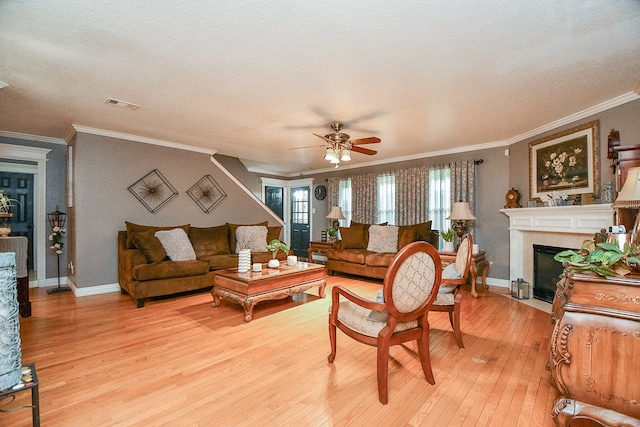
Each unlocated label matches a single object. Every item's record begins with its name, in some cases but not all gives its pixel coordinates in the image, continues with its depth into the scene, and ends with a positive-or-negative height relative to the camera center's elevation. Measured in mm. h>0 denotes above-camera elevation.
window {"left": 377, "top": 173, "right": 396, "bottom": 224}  6226 +334
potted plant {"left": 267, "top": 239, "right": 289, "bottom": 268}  3885 -462
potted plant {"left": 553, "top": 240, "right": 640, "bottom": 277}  1424 -247
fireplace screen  3871 -806
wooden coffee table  3235 -853
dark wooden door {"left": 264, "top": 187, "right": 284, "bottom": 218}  8344 +431
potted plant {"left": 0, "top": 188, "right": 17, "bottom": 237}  2988 -145
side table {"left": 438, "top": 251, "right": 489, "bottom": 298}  4434 -758
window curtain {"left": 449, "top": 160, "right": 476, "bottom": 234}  5051 +546
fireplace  3309 -201
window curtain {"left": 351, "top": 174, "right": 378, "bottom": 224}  6453 +356
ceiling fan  3715 +900
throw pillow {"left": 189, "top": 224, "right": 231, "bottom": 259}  4816 -467
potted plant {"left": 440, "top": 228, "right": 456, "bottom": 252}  4863 -451
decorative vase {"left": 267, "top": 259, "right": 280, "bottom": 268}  3877 -675
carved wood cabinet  1350 -683
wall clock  7536 +573
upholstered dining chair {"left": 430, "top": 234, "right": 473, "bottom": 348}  2500 -684
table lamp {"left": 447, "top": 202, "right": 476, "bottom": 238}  4707 -44
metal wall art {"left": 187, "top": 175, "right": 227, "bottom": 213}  5375 +396
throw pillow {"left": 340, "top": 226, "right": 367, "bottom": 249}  5738 -487
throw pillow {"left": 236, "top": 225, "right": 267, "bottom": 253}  5215 -447
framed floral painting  3420 +661
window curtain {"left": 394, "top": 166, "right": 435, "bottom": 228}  5664 +360
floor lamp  4348 -273
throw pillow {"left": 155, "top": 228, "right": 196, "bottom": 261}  4207 -456
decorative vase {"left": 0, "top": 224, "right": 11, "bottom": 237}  3078 -176
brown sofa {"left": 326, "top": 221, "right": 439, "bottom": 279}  5051 -701
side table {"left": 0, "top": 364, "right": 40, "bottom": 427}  1234 -758
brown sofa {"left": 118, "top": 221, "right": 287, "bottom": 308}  3699 -711
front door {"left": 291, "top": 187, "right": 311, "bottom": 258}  8094 -180
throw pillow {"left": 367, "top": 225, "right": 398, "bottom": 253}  5379 -480
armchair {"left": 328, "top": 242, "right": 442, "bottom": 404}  1771 -621
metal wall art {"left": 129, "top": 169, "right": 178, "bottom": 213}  4688 +397
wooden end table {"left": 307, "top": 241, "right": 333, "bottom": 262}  5988 -698
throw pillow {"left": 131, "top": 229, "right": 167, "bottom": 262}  3953 -438
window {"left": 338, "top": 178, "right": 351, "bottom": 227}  7000 +362
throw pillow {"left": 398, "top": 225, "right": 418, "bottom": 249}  5109 -383
